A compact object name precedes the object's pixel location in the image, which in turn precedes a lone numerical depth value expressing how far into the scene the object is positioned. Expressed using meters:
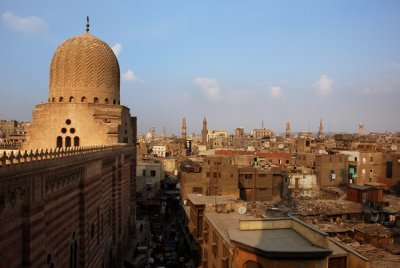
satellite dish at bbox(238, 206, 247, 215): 20.61
